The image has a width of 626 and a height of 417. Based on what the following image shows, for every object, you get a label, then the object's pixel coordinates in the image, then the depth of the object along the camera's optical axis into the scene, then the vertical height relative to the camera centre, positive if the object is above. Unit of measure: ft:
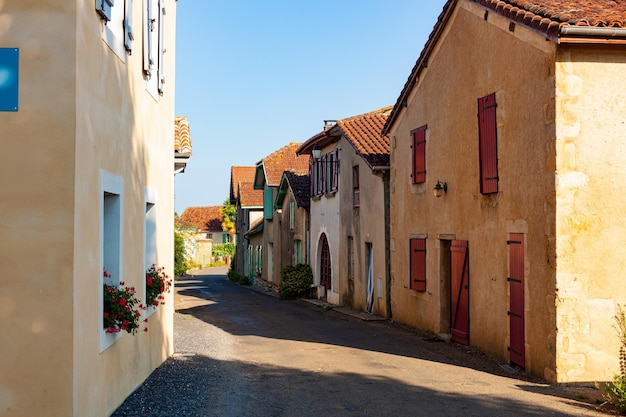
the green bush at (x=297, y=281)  92.53 -6.27
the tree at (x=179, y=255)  111.86 -3.58
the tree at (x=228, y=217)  238.89 +4.78
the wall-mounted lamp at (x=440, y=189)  47.83 +2.74
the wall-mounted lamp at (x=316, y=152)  84.38 +9.13
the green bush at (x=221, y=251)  239.30 -6.27
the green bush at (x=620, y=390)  26.53 -5.81
